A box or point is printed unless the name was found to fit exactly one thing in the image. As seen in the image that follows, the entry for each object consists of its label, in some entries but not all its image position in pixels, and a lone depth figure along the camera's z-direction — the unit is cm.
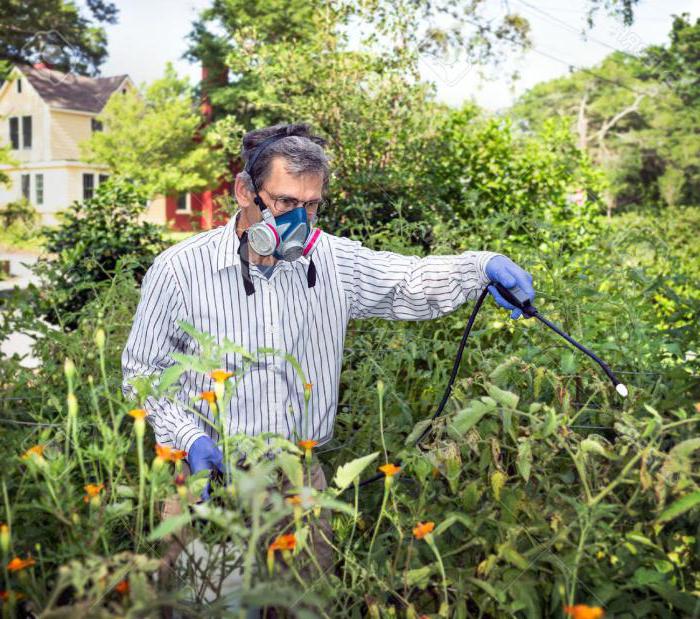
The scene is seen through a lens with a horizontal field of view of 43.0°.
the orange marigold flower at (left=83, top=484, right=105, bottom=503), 129
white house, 3834
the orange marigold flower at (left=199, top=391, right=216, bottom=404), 138
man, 223
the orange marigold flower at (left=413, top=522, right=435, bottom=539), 126
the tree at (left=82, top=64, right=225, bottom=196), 3072
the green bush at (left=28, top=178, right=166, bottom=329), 566
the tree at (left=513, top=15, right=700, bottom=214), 3131
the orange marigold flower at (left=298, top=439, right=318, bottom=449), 144
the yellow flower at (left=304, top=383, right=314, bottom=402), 157
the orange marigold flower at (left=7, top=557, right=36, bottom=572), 115
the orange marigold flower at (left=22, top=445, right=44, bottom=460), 128
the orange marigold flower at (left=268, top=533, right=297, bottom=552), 121
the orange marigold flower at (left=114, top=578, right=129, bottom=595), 112
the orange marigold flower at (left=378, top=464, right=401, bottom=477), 135
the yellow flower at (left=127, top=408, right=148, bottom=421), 132
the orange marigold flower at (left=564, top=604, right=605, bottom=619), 94
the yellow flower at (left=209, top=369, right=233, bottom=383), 135
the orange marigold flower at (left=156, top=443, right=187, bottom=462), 125
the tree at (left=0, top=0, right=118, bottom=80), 1761
